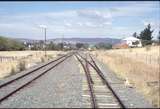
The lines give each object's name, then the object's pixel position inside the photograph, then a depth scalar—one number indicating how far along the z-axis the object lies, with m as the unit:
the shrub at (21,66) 35.42
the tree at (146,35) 146.80
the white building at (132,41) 156.05
